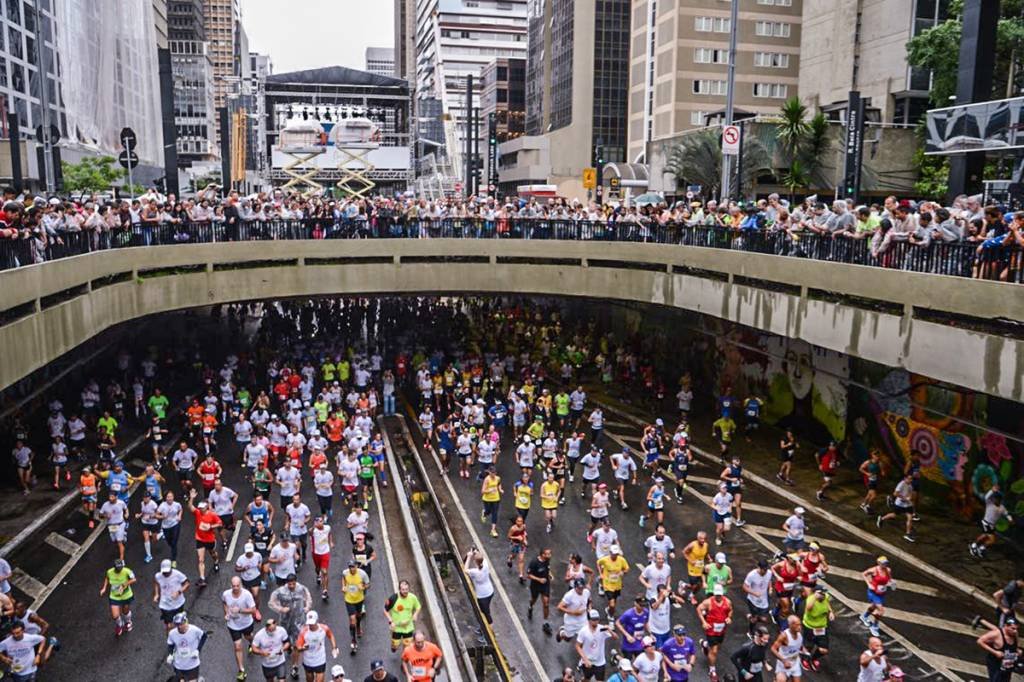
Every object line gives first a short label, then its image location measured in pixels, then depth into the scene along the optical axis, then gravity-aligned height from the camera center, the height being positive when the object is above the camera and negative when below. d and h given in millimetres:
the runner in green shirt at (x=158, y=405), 24469 -5754
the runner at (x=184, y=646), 12297 -6096
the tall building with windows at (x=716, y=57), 60594 +9390
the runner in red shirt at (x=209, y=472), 18641 -5710
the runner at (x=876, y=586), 14473 -6121
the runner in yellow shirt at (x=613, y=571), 15109 -6161
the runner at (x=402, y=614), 13125 -6007
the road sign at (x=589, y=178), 50312 +928
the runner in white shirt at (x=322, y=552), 15719 -6177
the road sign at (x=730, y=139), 25984 +1630
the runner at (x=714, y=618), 13617 -6238
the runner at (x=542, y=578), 15016 -6306
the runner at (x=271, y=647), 12328 -6119
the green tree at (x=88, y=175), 40500 +569
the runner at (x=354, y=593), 14023 -6123
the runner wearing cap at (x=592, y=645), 12852 -6284
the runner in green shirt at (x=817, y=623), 13859 -6416
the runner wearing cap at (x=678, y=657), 12172 -6136
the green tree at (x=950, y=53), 32469 +5350
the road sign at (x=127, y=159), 26500 +859
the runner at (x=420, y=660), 11641 -5900
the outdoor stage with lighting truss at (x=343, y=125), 80625 +6368
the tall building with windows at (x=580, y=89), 83938 +9927
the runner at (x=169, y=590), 13820 -6034
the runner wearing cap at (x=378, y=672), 10742 -5605
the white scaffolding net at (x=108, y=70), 47375 +6860
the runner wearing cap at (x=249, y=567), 14531 -5956
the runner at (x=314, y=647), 12312 -6100
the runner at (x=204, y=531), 16234 -6044
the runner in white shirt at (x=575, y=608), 13742 -6171
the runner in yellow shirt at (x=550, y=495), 18688 -6103
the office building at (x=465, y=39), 150000 +26001
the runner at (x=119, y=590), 14172 -6218
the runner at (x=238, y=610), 13289 -6047
